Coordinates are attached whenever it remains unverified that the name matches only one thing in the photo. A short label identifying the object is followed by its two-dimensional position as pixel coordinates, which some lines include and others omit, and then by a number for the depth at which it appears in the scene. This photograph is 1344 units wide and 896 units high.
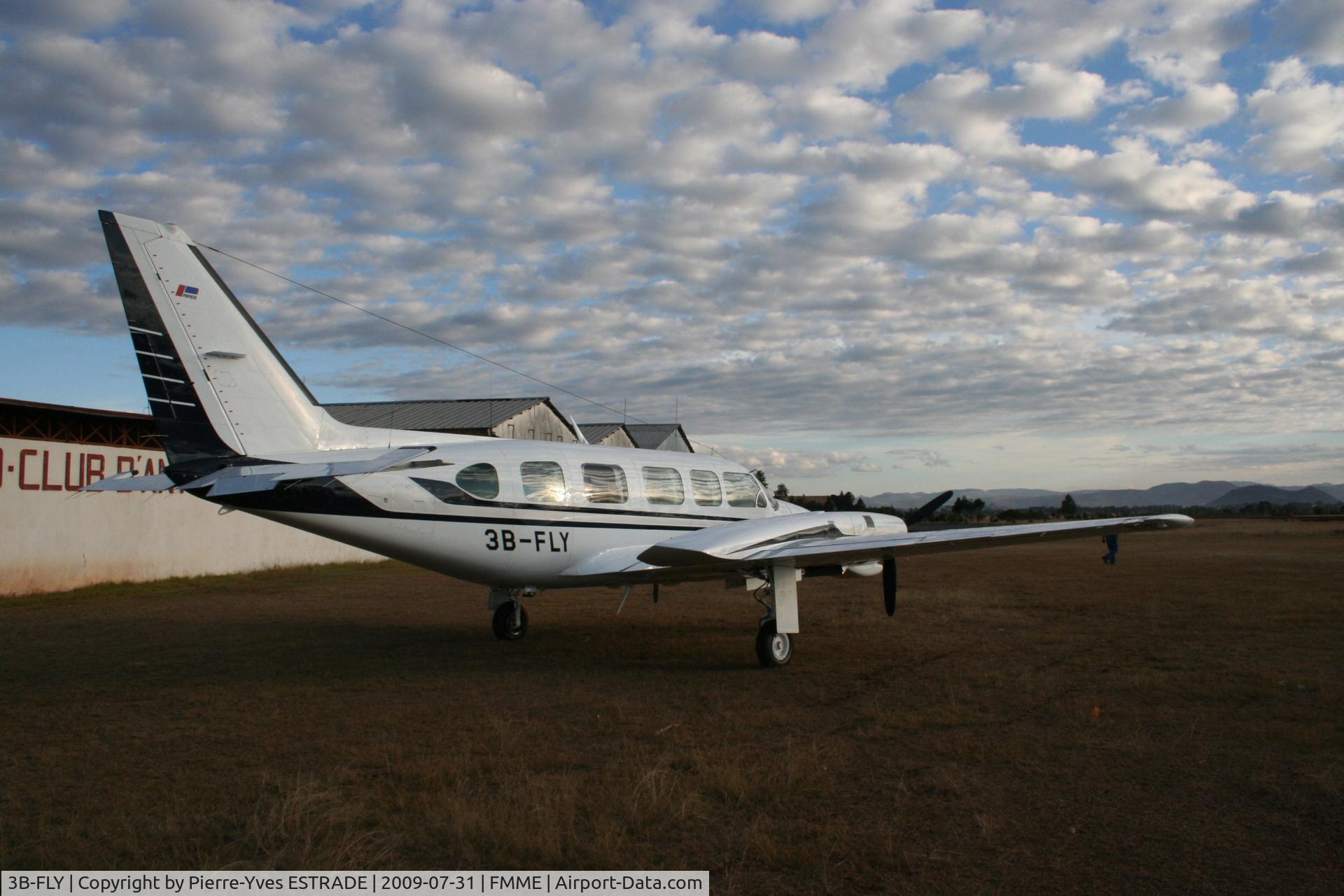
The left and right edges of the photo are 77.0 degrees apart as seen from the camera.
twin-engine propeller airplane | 9.89
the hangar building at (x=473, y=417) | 35.78
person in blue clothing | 31.20
